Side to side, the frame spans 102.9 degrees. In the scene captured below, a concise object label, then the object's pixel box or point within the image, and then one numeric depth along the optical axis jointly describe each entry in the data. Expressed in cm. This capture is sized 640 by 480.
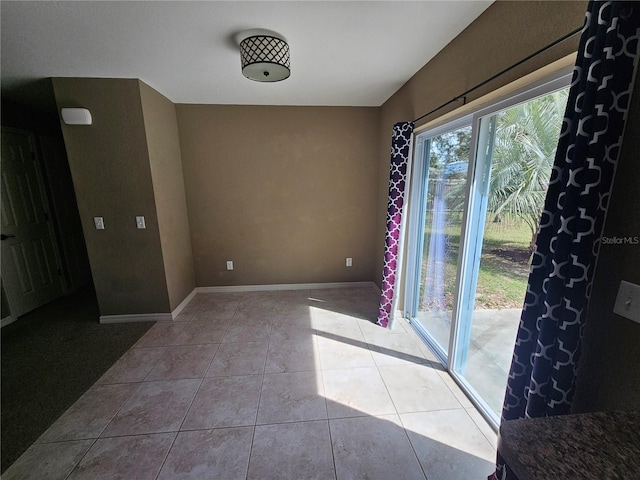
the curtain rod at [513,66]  104
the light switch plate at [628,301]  82
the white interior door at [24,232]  291
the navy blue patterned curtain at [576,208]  81
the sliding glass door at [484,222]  134
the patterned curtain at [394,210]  244
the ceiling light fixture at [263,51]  167
